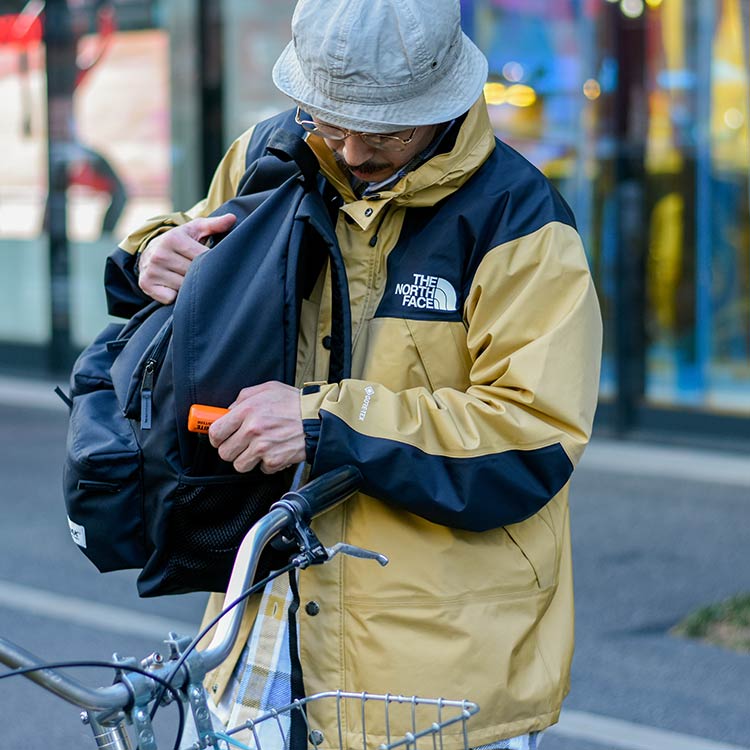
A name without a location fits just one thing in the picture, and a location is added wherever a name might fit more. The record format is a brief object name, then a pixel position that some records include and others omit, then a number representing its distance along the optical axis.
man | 5.75
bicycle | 5.36
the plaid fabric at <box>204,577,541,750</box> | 5.89
